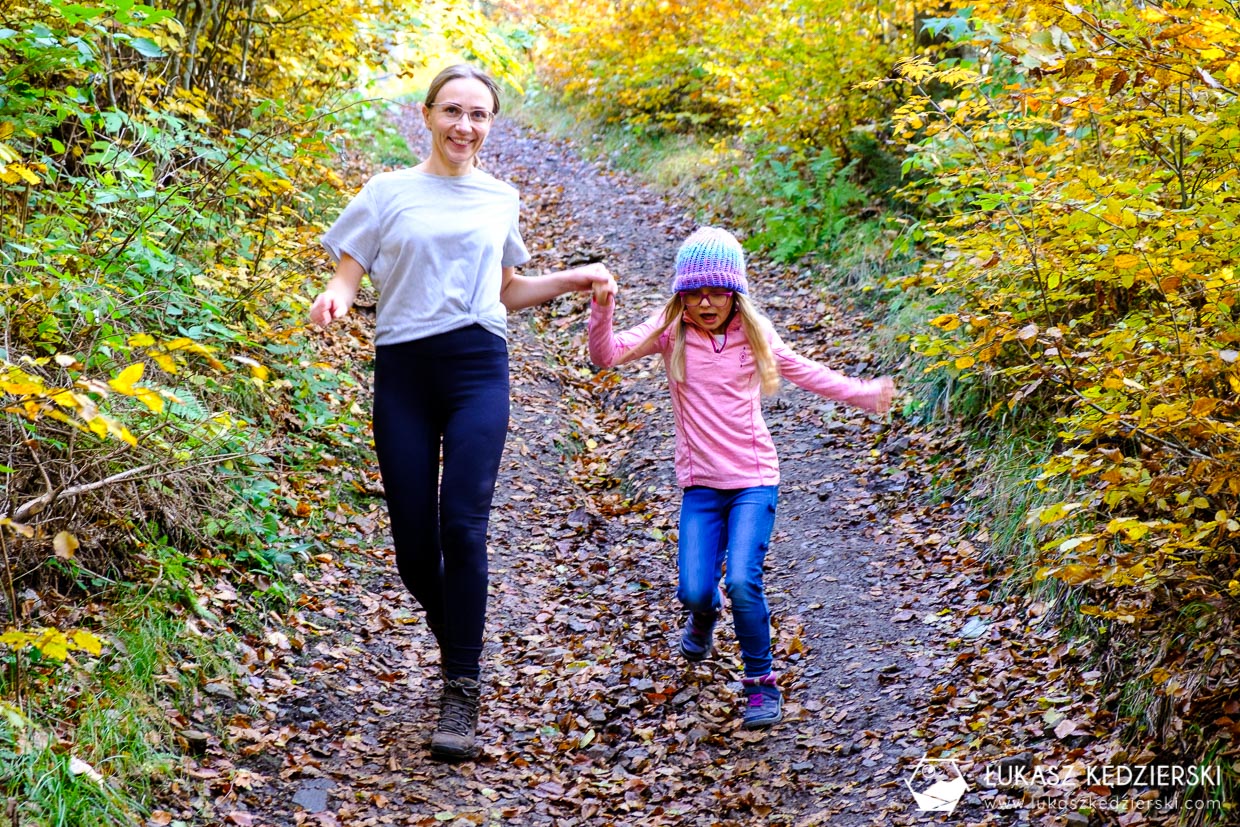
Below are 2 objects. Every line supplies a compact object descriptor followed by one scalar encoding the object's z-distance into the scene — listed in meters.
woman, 4.16
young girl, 4.65
